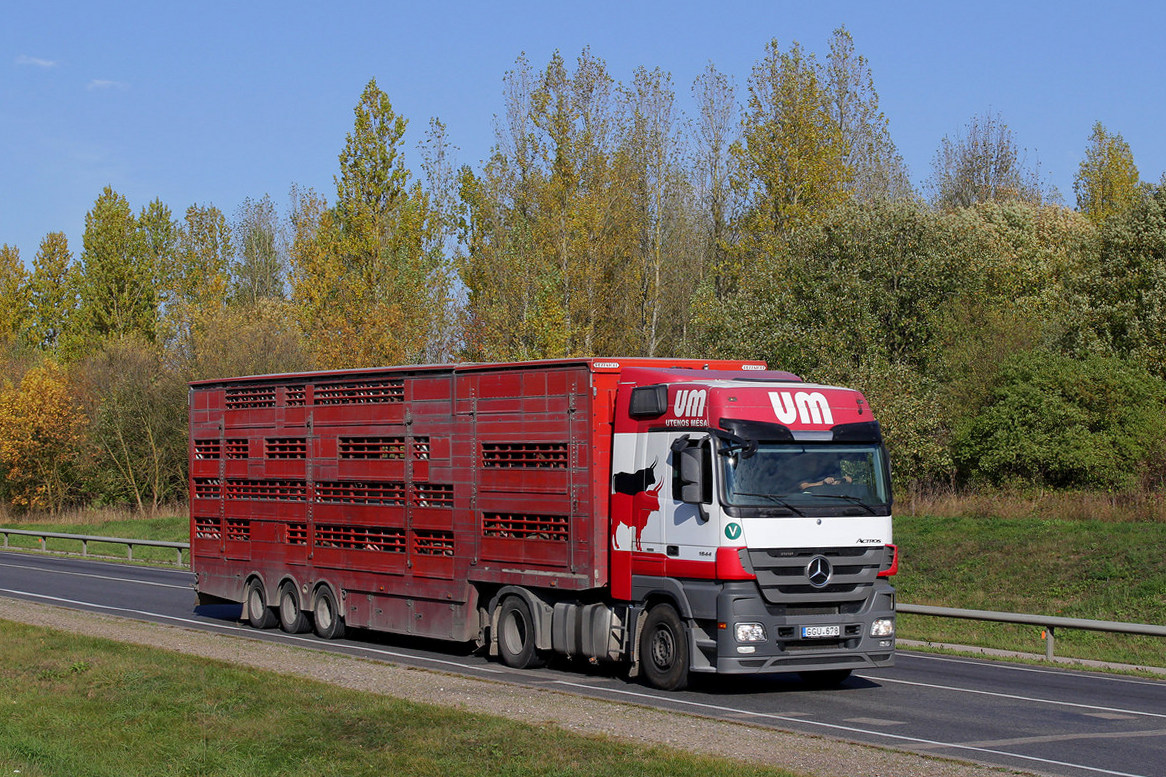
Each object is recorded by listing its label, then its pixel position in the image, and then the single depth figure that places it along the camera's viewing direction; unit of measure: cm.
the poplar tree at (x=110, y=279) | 7369
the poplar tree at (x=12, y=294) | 8156
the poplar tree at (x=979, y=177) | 7968
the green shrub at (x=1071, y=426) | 3148
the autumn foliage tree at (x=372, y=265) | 4800
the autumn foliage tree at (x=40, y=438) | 5900
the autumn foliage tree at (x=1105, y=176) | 7150
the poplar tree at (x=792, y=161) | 5031
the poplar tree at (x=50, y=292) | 8238
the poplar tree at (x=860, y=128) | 6312
